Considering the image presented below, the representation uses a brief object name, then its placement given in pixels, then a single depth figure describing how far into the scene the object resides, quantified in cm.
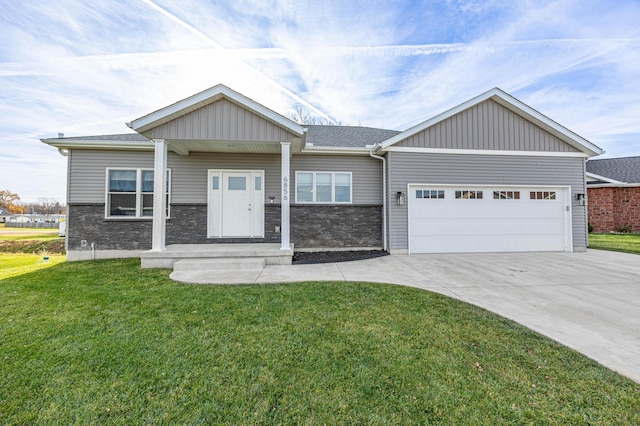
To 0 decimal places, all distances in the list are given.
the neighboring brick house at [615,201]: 1355
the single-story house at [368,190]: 768
